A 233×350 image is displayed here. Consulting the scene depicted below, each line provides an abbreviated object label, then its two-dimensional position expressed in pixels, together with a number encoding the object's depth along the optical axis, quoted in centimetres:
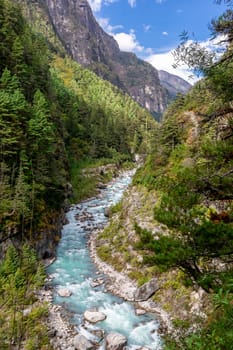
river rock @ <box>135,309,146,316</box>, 1955
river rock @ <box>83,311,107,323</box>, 1852
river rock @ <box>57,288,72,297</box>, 2126
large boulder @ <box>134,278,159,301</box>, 2121
